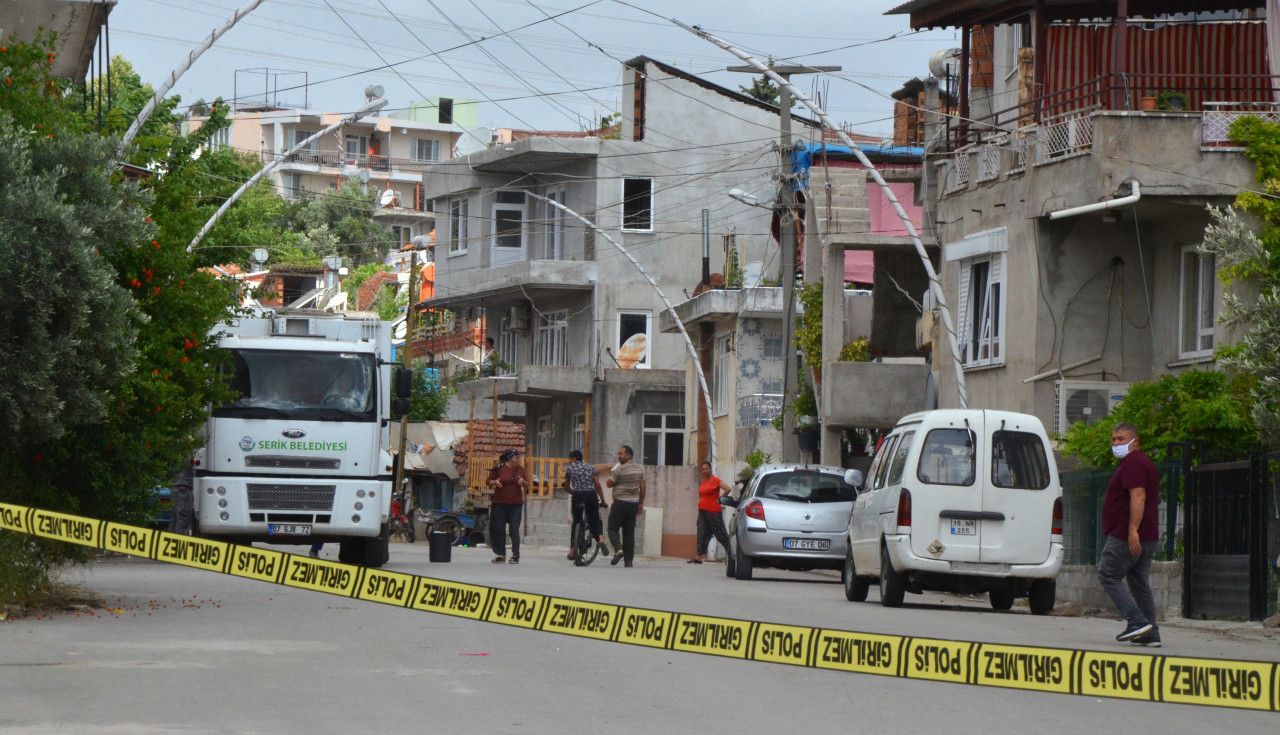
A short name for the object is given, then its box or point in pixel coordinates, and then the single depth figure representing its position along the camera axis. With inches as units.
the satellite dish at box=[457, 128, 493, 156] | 4599.9
